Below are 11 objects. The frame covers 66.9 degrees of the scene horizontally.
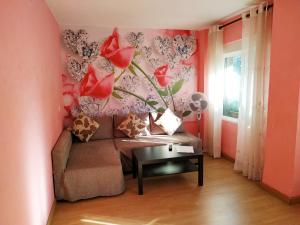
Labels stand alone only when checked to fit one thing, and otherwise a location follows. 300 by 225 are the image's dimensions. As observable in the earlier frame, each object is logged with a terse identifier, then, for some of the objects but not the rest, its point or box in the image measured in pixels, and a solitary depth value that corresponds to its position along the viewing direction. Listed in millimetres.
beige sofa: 2779
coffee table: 2982
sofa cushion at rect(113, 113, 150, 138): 4168
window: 3848
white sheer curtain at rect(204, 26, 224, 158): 3988
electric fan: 4273
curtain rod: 2920
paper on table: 3234
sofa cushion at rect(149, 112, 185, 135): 4289
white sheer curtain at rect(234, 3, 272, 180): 3008
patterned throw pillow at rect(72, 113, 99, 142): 3834
